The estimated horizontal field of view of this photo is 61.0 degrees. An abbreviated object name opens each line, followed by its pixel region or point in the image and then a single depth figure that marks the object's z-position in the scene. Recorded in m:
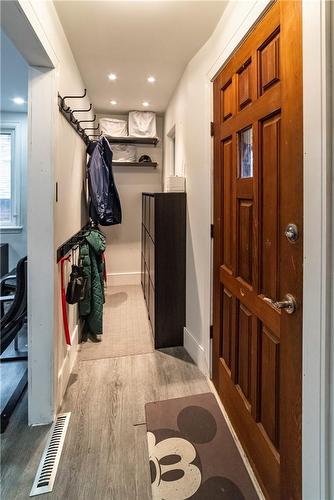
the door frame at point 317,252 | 0.88
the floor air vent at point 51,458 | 1.33
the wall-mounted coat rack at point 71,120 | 1.86
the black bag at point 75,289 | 2.03
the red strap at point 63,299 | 1.94
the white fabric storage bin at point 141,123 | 4.17
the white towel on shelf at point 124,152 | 4.34
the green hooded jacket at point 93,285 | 2.63
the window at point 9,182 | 4.14
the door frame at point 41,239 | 1.65
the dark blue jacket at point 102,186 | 3.00
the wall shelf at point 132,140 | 4.22
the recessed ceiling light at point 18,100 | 3.54
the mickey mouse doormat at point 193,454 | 1.32
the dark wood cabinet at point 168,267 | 2.59
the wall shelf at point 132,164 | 4.36
